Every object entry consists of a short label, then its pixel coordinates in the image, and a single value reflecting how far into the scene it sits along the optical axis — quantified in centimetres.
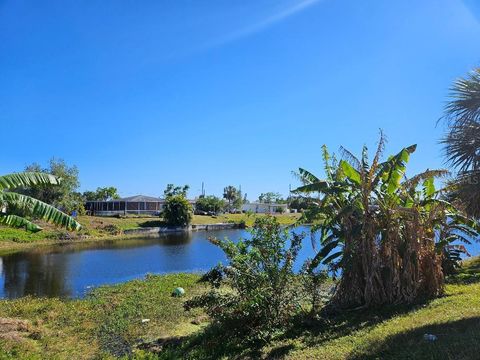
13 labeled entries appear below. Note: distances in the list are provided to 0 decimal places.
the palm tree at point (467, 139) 811
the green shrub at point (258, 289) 929
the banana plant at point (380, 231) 1038
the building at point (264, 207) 9660
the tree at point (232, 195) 12738
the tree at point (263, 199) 13216
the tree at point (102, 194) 10238
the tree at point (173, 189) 10190
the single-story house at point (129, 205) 8944
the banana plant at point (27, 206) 961
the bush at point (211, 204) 9699
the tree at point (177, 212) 6706
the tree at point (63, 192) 4988
